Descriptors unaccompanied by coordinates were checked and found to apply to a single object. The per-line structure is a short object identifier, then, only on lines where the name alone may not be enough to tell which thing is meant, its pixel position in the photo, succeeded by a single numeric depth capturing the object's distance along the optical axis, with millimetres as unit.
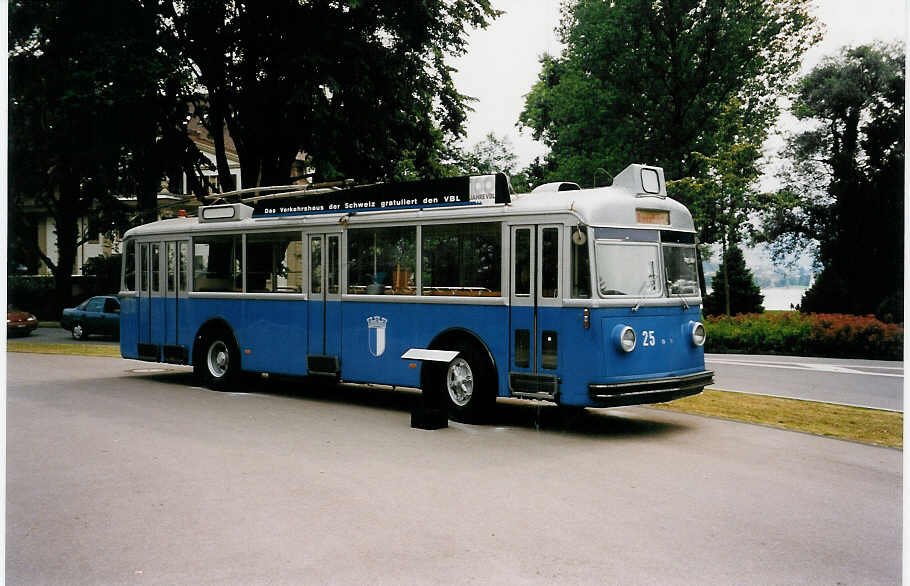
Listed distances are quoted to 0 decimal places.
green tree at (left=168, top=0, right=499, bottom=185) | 21078
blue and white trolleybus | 10164
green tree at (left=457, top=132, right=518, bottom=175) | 34312
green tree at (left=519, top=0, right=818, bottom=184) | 33438
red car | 26769
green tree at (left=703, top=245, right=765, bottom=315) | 33969
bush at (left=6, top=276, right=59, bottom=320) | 31327
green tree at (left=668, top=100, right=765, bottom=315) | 27156
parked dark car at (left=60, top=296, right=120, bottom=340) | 31453
